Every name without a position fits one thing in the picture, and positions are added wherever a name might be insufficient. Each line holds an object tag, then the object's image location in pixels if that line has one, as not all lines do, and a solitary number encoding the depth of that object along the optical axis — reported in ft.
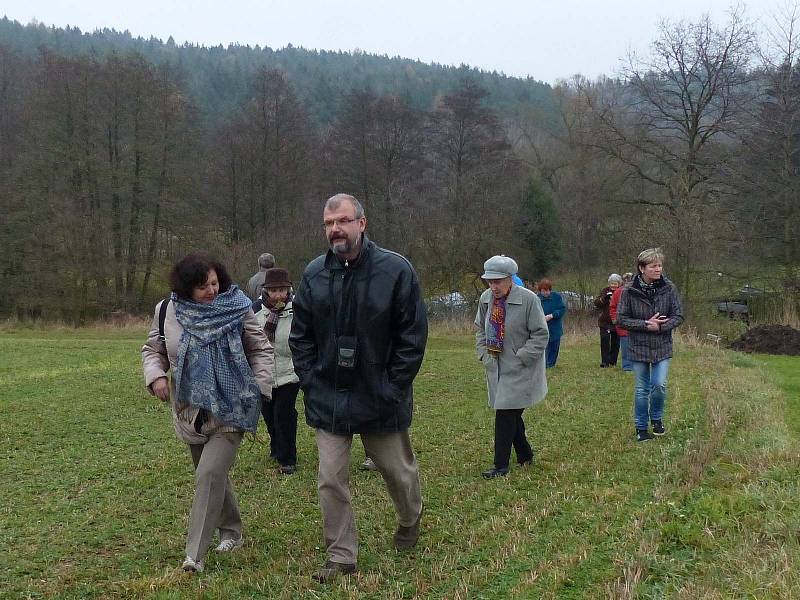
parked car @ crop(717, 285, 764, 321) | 83.15
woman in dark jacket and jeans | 23.18
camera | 13.04
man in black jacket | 13.17
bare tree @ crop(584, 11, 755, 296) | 100.73
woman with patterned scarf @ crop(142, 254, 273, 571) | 13.96
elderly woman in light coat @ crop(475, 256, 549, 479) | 20.03
